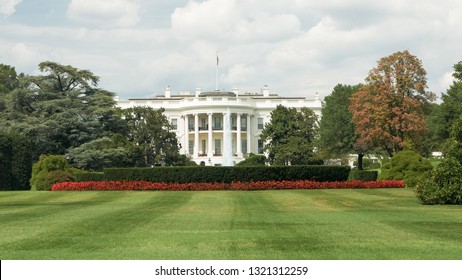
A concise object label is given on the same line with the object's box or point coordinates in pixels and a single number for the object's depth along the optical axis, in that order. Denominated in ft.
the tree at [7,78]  268.21
